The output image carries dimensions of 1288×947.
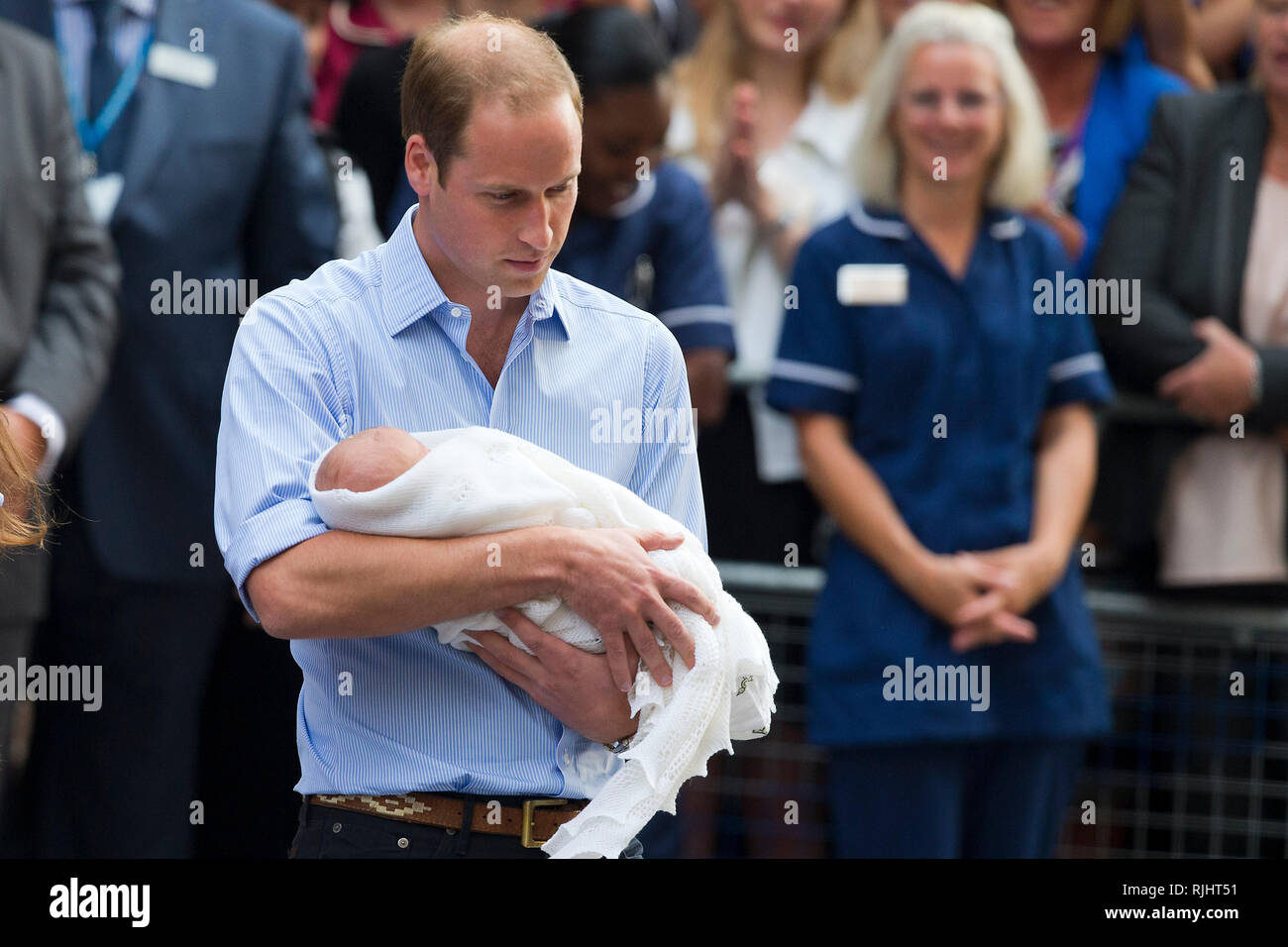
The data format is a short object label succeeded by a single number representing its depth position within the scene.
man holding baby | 4.48
